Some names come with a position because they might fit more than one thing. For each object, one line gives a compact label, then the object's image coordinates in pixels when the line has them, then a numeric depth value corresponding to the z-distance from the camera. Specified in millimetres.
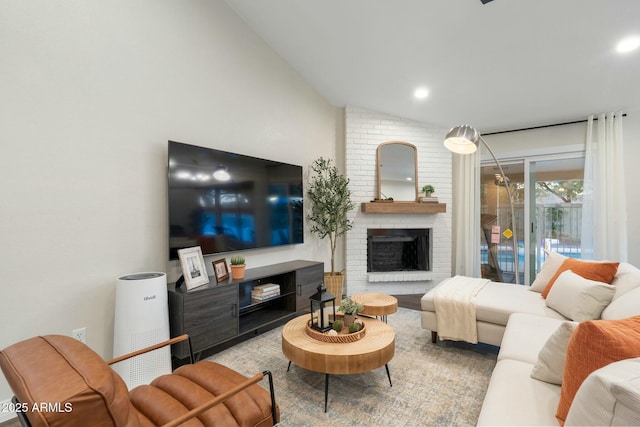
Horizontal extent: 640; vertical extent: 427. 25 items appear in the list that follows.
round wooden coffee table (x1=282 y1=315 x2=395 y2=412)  1770
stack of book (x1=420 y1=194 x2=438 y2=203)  4535
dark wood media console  2289
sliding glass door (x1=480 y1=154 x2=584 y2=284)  4289
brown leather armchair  791
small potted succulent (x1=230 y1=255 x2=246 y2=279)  2754
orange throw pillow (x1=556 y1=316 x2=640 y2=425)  969
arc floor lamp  2723
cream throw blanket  2520
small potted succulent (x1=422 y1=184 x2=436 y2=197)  4539
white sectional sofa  764
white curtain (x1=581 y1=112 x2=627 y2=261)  3754
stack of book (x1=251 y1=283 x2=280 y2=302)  3029
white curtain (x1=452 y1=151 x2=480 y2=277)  4770
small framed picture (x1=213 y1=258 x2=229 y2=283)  2677
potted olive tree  4031
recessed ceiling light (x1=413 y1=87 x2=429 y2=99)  3764
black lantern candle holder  2049
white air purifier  1990
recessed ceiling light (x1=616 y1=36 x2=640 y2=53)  2554
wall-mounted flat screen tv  2529
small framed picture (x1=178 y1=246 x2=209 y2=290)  2393
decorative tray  1960
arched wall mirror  4578
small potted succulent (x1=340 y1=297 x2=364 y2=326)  2121
